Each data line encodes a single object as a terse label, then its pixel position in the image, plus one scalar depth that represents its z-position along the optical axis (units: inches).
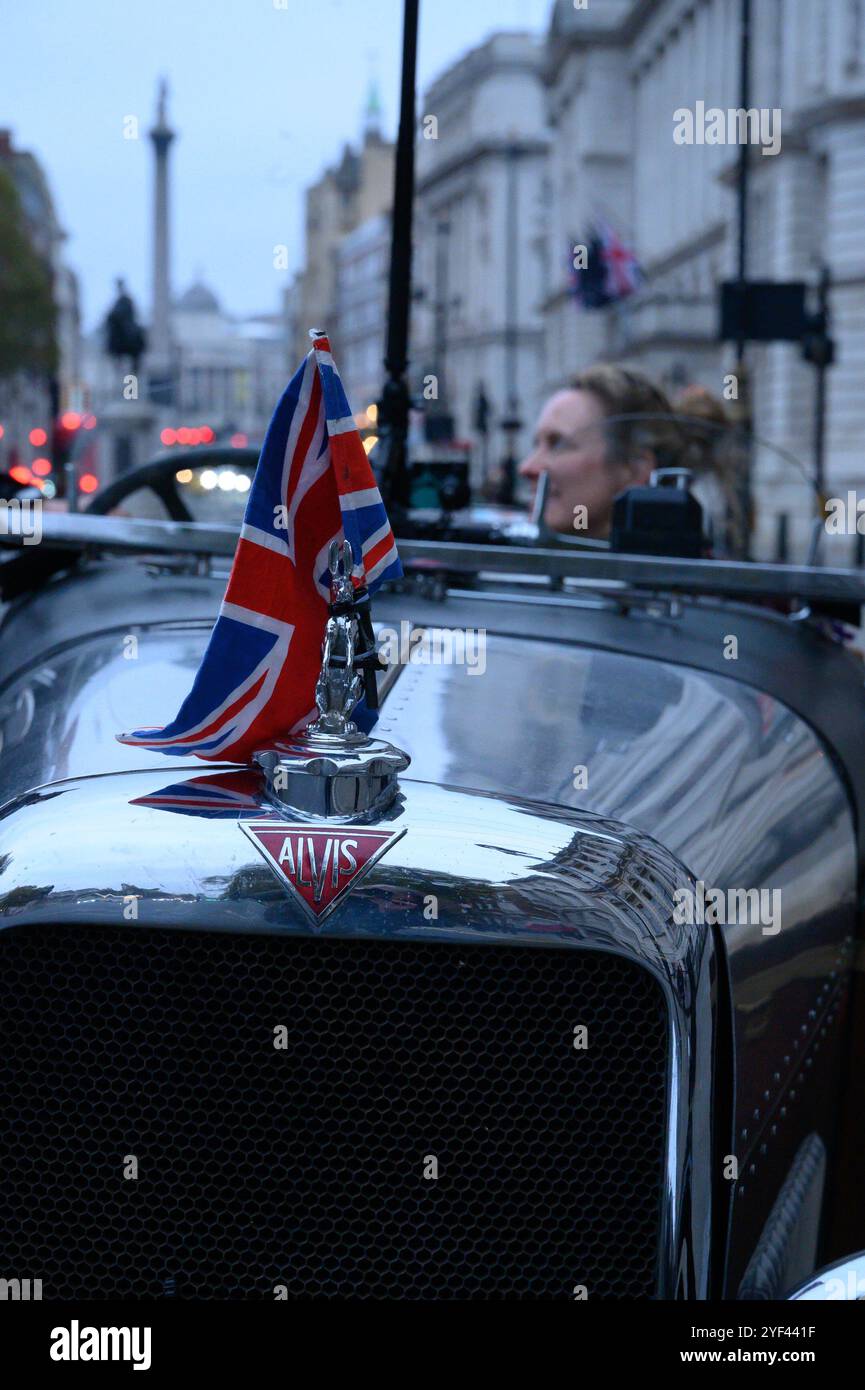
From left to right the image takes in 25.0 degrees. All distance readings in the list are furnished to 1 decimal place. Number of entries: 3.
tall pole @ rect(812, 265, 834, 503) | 805.2
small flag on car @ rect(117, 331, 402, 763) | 81.5
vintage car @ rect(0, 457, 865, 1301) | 76.4
